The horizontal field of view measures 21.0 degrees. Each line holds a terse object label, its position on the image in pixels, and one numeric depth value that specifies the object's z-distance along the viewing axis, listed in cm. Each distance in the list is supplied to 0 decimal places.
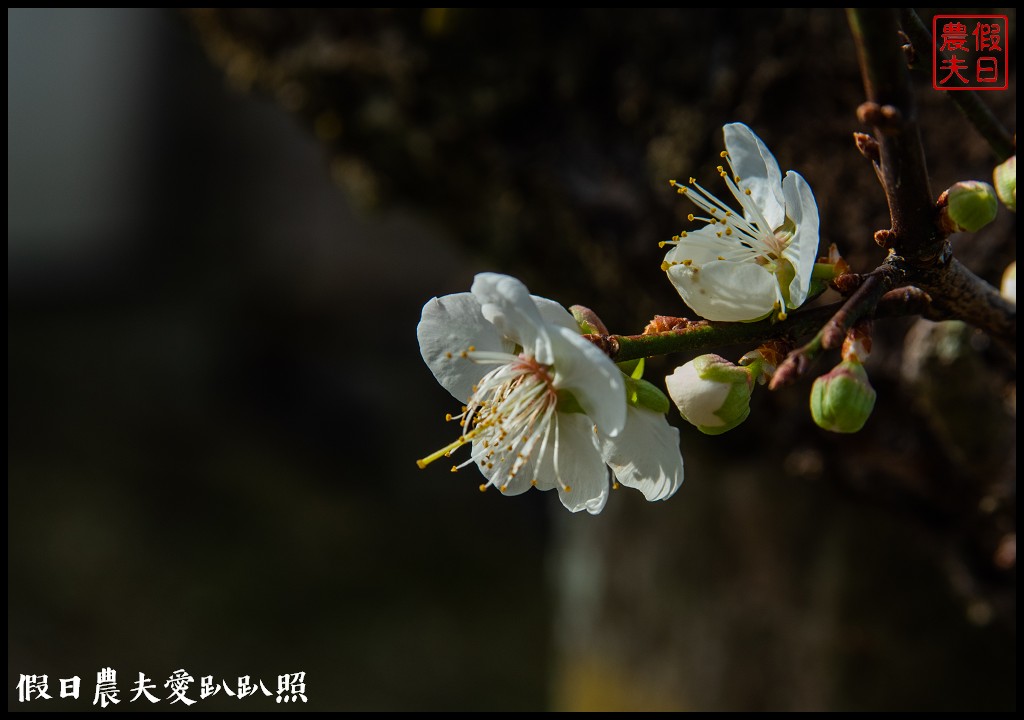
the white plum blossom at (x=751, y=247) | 28
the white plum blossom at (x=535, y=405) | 28
